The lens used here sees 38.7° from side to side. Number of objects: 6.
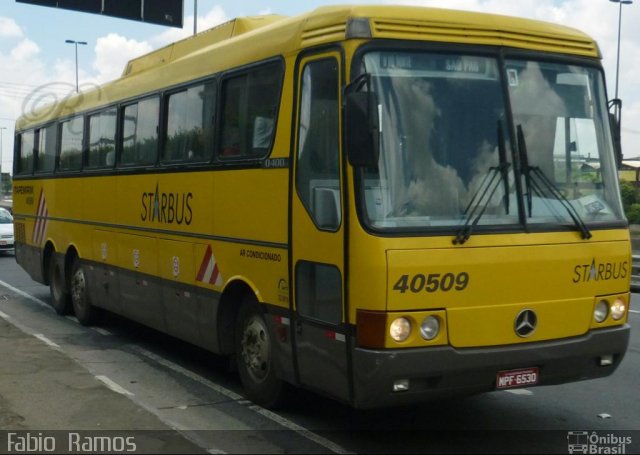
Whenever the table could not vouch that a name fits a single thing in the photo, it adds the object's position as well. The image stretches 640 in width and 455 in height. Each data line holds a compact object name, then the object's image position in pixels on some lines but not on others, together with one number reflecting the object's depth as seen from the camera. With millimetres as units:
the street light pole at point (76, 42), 53578
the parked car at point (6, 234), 27297
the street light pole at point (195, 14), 28422
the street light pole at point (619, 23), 41906
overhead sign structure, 17844
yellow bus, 6160
